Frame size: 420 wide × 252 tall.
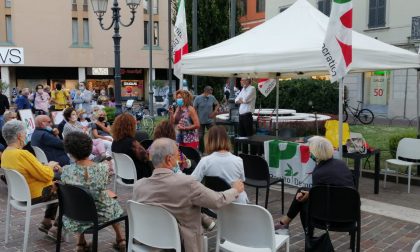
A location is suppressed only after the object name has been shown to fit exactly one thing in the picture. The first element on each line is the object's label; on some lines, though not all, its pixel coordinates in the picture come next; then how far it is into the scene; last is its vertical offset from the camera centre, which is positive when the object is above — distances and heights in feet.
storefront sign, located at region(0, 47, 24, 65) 105.91 +6.81
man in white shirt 32.32 -1.62
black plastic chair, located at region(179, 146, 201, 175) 19.76 -3.22
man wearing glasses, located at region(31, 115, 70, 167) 19.69 -2.68
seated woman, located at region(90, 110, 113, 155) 27.35 -2.89
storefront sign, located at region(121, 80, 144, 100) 130.11 -1.40
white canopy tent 19.93 +1.68
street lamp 36.83 +5.09
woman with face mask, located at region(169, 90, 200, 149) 24.82 -2.08
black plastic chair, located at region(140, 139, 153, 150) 20.74 -2.87
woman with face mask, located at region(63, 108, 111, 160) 24.13 -2.52
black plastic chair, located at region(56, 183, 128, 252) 11.66 -3.48
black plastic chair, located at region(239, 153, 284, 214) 17.90 -3.74
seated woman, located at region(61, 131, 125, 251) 12.69 -2.74
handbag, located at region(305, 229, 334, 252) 12.86 -4.80
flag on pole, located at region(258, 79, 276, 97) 38.14 -0.01
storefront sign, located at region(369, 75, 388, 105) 73.10 -0.58
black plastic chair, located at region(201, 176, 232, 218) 13.20 -3.08
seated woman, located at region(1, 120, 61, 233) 14.40 -2.75
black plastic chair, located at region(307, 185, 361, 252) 12.65 -3.72
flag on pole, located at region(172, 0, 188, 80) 29.14 +3.03
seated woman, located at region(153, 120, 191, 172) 16.94 -1.94
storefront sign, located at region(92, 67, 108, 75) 120.88 +3.63
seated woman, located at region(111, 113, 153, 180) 18.29 -2.56
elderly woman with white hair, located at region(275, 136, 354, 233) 13.75 -2.76
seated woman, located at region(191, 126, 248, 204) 13.92 -2.54
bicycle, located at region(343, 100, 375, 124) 62.44 -4.41
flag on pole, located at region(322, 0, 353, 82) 17.95 +1.94
